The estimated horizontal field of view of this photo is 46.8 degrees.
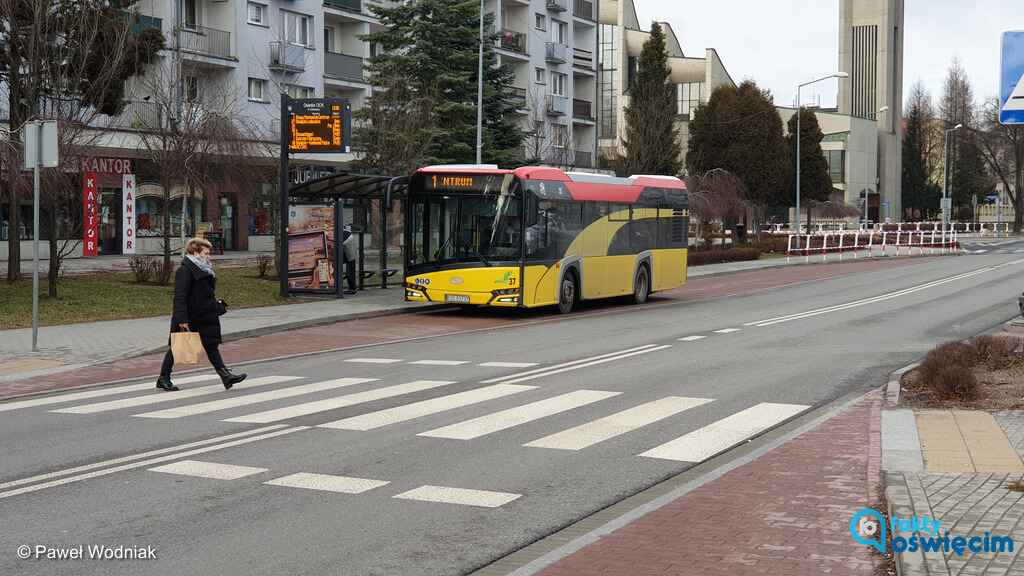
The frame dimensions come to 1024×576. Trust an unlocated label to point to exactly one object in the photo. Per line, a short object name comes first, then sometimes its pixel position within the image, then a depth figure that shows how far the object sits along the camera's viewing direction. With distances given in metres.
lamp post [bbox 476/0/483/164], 33.03
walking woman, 13.02
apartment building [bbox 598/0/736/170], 87.12
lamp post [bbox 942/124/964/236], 74.12
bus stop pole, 26.48
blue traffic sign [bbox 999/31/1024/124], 12.85
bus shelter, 27.02
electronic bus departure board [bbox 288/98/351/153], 26.66
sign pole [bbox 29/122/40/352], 16.44
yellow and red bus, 23.61
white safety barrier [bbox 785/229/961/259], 56.94
